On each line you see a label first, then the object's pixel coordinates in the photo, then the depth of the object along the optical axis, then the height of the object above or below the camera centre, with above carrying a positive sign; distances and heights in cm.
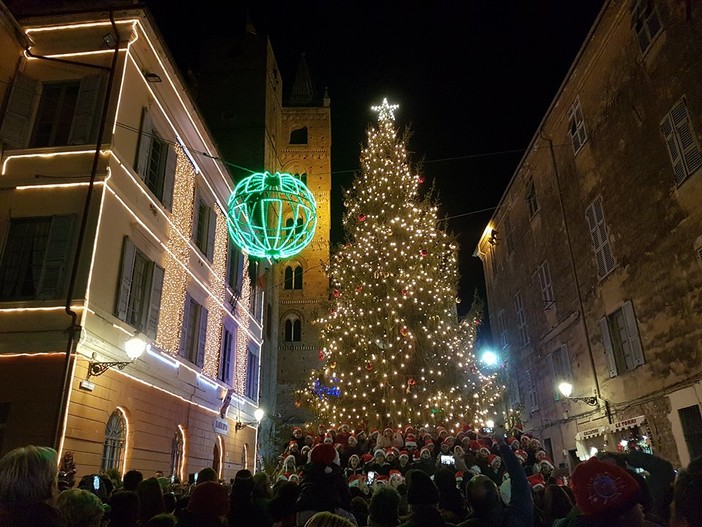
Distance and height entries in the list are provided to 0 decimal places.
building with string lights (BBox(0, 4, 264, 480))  1074 +520
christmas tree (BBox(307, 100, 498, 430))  1945 +516
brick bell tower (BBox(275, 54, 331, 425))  4022 +1518
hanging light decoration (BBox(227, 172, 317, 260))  1108 +546
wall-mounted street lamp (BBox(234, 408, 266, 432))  1952 +167
